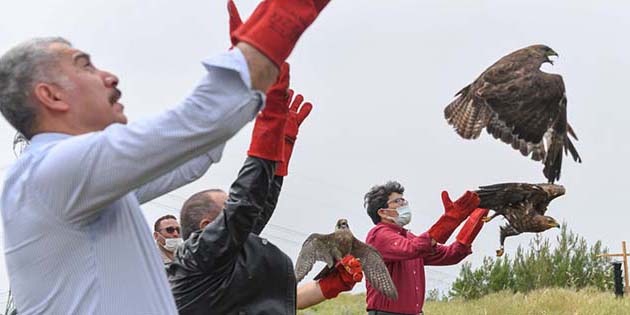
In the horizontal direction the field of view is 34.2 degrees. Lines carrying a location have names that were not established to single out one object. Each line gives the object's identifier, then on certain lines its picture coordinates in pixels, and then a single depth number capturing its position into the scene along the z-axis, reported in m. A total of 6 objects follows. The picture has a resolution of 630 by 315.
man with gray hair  1.66
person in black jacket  3.02
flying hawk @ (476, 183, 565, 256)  5.76
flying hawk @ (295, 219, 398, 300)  5.92
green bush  14.32
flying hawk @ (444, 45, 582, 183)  6.00
